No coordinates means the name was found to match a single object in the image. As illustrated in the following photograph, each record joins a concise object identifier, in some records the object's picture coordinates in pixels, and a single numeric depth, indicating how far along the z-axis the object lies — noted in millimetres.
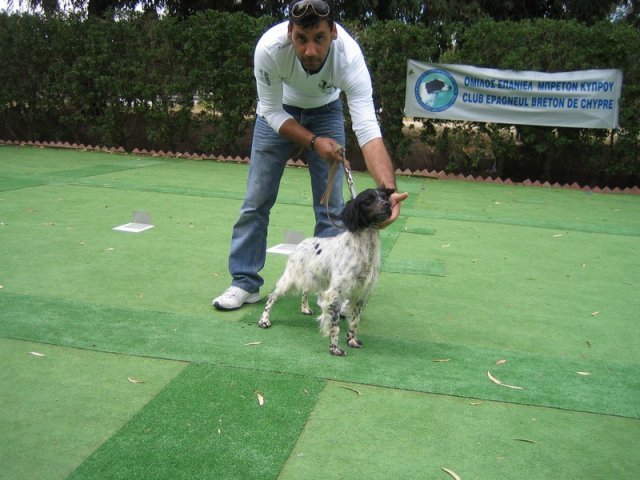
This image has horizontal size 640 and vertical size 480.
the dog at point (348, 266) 3641
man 3664
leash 3910
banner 10719
